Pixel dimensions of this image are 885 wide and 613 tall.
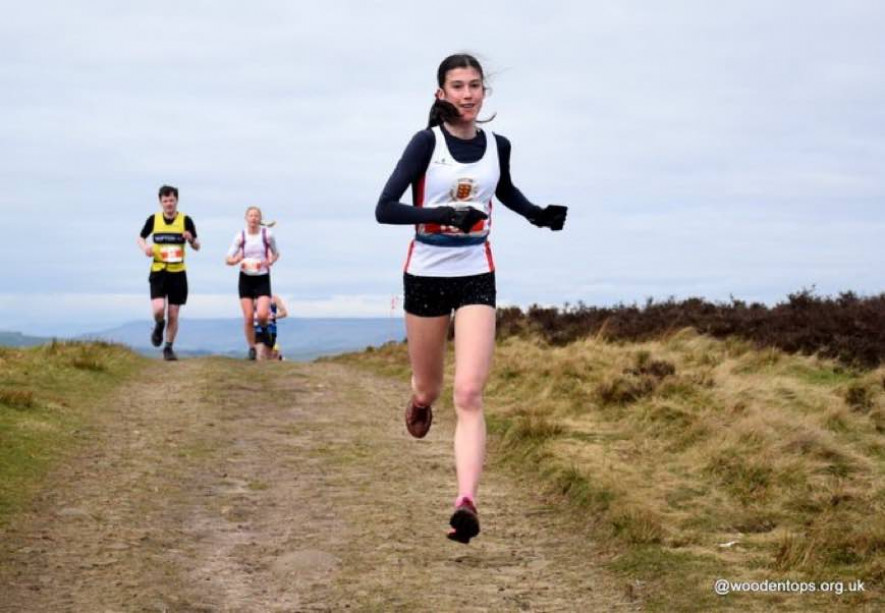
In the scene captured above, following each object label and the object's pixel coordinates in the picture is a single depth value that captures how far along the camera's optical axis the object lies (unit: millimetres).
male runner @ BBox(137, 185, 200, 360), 17766
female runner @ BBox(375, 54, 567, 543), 5664
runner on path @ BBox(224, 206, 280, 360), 18672
